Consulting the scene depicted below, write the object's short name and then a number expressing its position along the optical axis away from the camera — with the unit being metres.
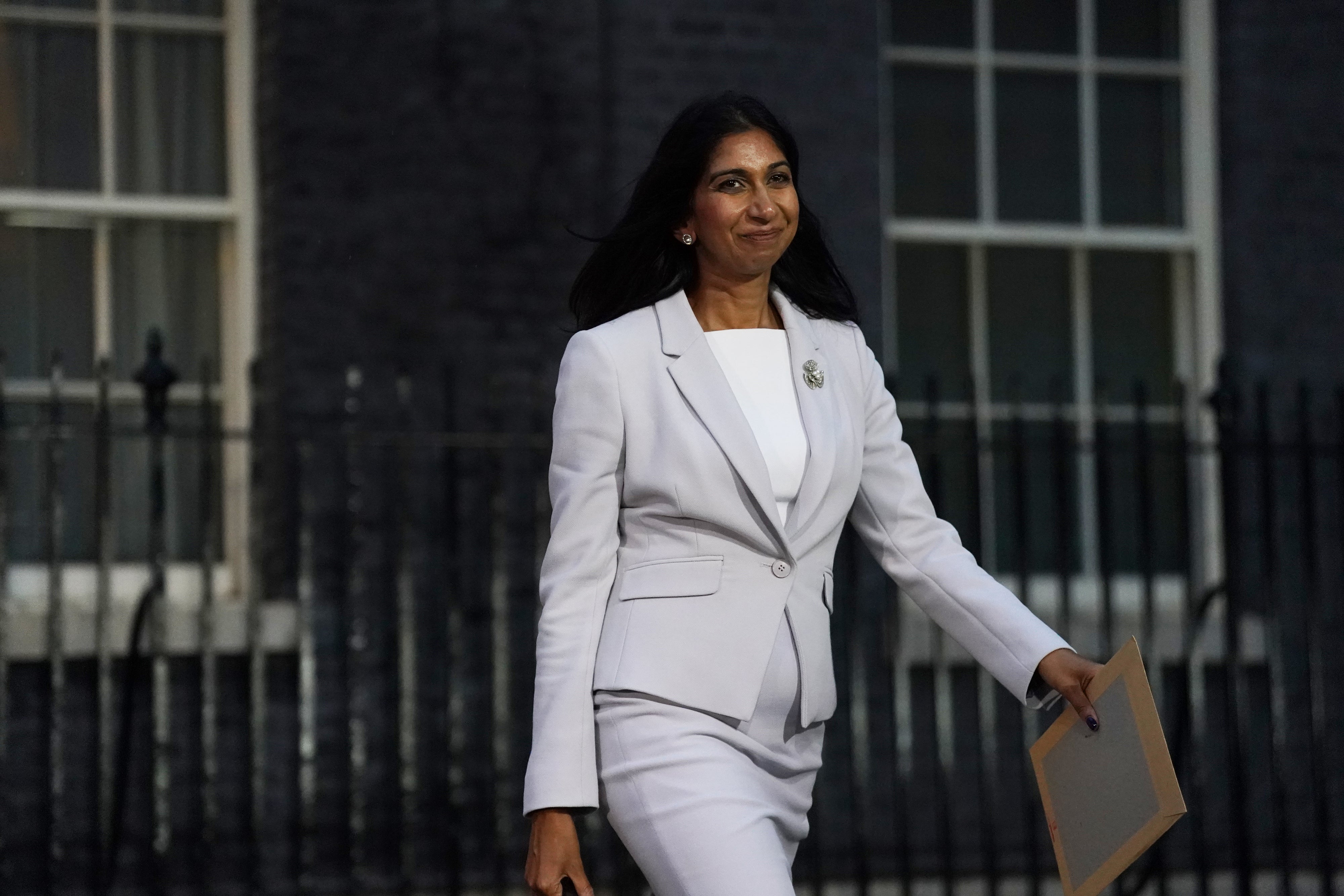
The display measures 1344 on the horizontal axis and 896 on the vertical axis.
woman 6.14
